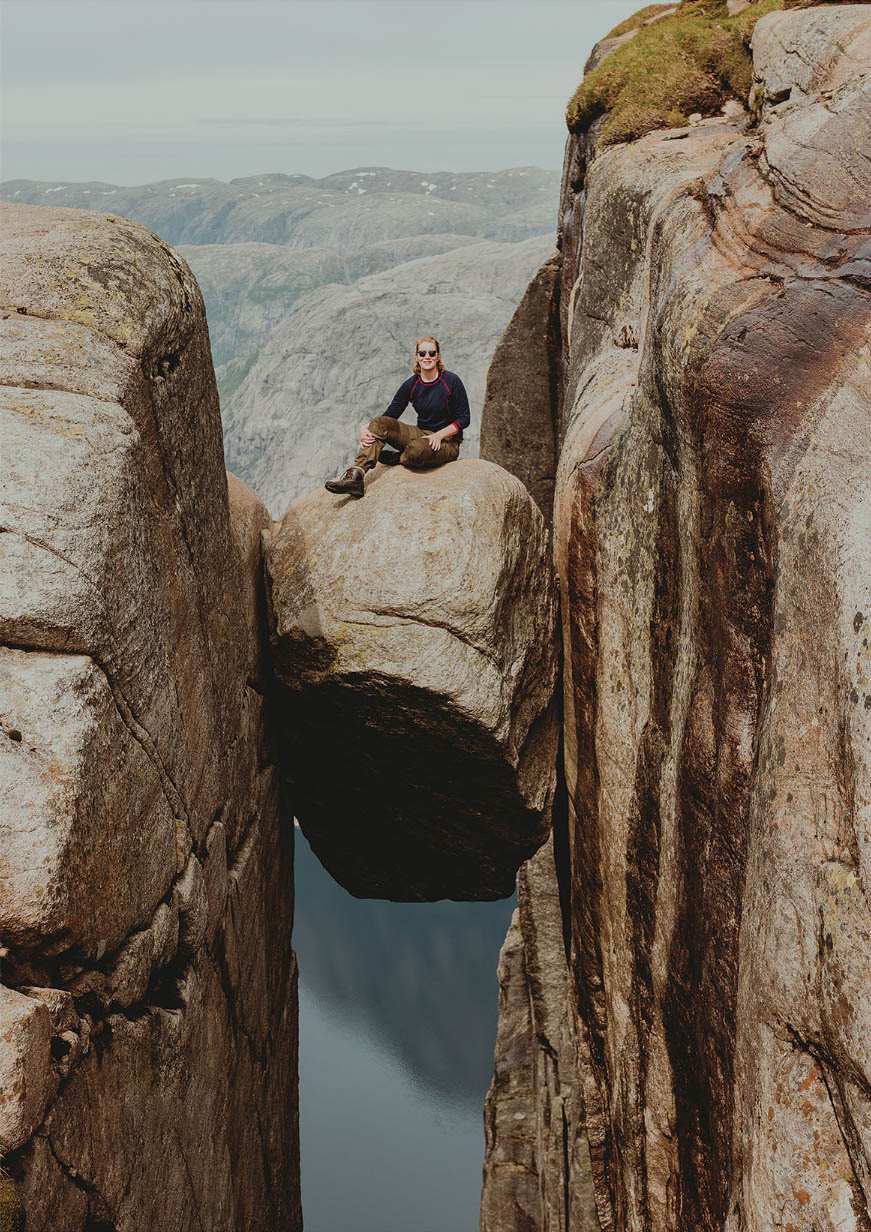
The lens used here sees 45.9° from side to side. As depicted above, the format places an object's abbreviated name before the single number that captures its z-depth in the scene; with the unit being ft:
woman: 38.42
